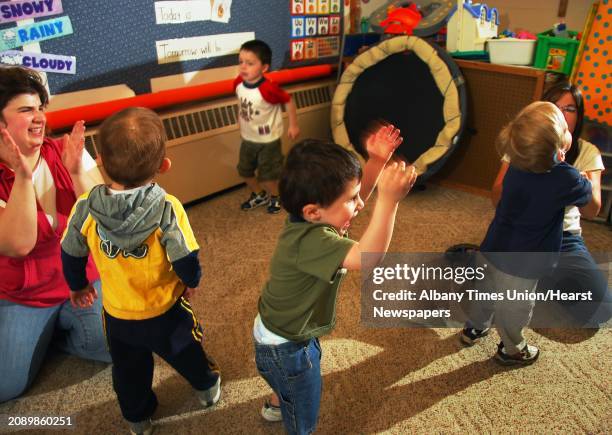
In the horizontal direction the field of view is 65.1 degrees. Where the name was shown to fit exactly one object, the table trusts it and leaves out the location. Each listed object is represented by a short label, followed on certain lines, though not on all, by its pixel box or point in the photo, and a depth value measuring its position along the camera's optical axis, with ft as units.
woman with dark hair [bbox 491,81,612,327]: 5.70
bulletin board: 7.06
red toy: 9.41
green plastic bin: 7.91
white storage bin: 8.36
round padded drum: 8.70
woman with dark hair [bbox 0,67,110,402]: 4.49
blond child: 4.46
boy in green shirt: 3.19
